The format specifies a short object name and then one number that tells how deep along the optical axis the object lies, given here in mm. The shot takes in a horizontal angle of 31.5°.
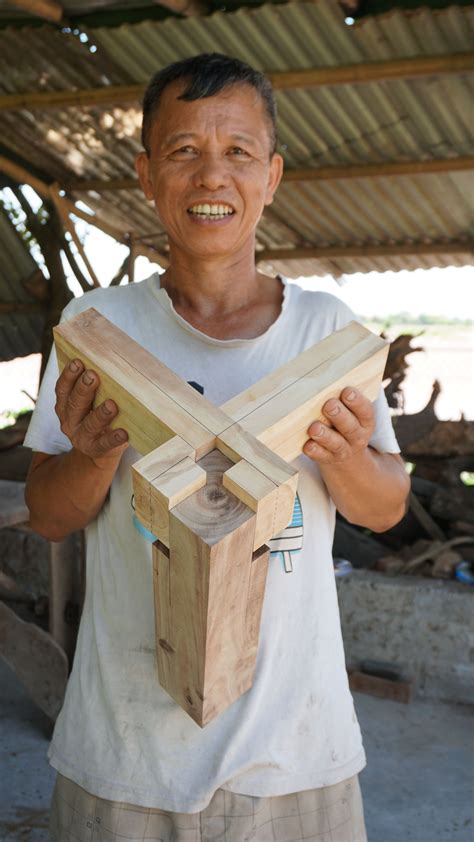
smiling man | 1320
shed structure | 4535
